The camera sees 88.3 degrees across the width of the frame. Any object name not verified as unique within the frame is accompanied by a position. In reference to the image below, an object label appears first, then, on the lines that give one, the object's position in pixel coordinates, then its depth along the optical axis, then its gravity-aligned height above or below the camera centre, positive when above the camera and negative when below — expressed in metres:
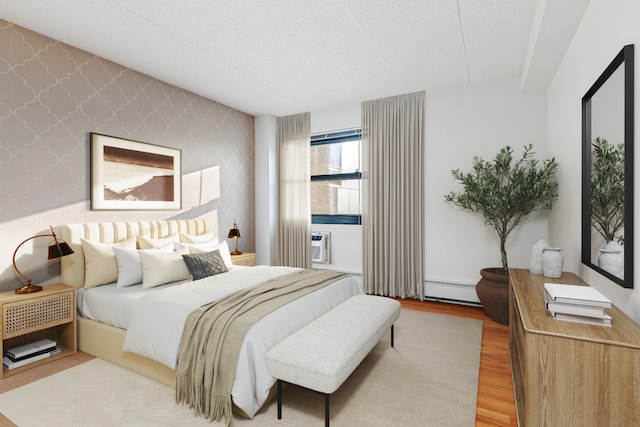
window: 4.89 +0.52
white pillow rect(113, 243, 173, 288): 2.85 -0.48
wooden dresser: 1.26 -0.65
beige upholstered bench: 1.71 -0.78
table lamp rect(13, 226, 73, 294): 2.50 -0.32
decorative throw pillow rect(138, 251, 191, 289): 2.82 -0.49
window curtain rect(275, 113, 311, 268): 5.03 +0.31
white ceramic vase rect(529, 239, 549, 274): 2.48 -0.35
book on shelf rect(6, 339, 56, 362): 2.44 -1.05
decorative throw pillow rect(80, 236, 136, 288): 2.85 -0.45
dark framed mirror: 1.48 +0.21
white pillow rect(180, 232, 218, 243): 3.66 -0.29
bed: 1.86 -0.72
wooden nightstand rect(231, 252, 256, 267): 4.22 -0.61
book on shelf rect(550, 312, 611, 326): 1.43 -0.49
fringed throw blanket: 1.84 -0.81
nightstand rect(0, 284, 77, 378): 2.33 -0.79
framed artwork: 3.18 +0.40
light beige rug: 1.88 -1.18
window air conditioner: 5.01 -0.54
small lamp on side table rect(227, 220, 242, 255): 4.46 -0.30
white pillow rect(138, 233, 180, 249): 3.27 -0.30
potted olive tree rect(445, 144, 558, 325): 3.21 +0.15
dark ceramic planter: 3.31 -0.85
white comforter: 1.84 -0.73
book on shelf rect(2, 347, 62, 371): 2.40 -1.10
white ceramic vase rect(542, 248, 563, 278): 2.31 -0.36
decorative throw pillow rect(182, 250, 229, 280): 3.03 -0.49
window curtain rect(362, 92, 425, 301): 4.21 +0.21
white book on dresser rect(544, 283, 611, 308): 1.45 -0.40
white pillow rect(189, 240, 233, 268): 3.31 -0.39
